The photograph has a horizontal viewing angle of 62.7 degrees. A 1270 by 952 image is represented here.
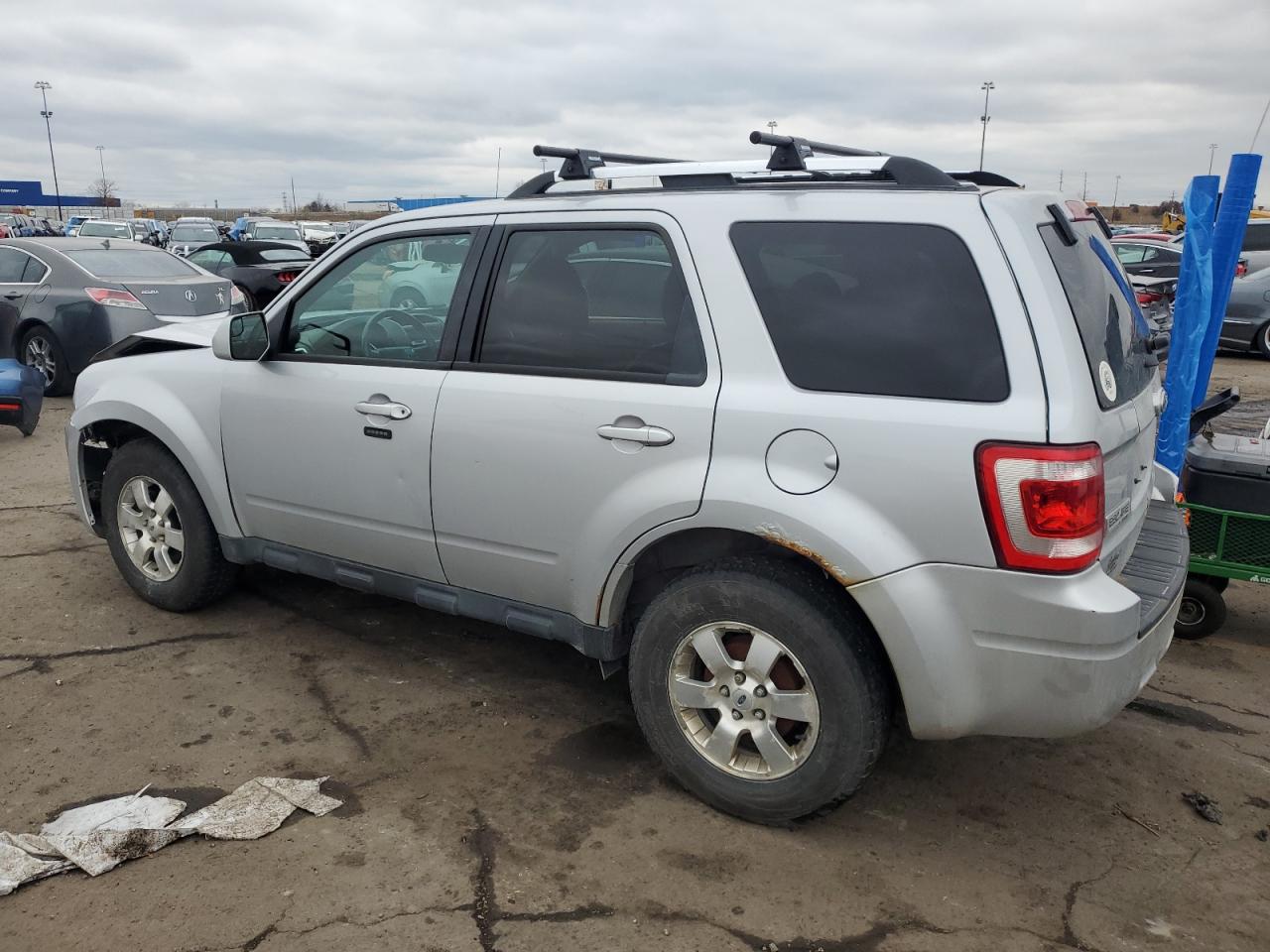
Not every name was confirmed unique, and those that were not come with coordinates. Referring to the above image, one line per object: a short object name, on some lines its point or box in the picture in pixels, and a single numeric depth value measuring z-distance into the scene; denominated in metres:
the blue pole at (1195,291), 5.35
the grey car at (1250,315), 14.90
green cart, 4.61
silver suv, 2.76
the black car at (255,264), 14.77
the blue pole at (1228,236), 5.27
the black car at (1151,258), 16.69
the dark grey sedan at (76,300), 10.16
